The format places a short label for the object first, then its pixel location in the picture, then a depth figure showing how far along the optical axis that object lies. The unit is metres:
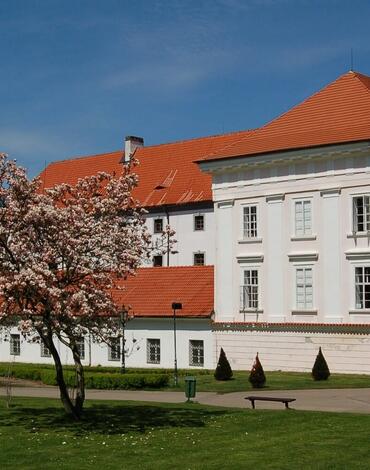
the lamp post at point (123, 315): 22.55
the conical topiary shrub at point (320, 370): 37.41
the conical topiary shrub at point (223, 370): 37.78
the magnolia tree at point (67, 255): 21.02
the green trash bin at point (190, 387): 28.81
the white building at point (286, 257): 41.06
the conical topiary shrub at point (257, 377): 33.91
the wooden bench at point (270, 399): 25.17
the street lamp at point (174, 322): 36.75
